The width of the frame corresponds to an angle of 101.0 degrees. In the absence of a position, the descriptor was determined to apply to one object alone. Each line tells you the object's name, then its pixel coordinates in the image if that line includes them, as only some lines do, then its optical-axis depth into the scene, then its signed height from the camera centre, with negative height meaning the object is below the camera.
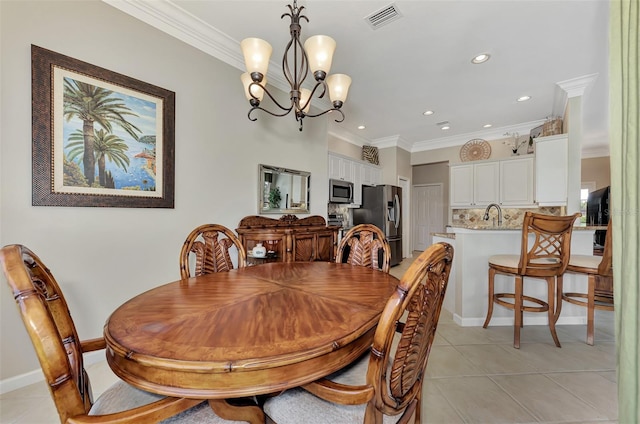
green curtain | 0.68 +0.05
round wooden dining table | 0.69 -0.39
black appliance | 5.26 +0.04
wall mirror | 3.05 +0.25
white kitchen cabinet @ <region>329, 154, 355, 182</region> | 4.70 +0.79
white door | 7.15 -0.05
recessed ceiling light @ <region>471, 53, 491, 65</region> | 2.84 +1.68
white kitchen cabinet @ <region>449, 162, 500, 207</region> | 5.08 +0.55
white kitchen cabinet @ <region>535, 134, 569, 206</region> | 3.41 +0.56
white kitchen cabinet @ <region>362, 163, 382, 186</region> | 5.52 +0.79
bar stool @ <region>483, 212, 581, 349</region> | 2.19 -0.45
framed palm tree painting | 1.70 +0.53
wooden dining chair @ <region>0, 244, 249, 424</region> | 0.63 -0.42
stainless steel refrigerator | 5.34 -0.02
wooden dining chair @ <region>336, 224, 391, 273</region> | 1.96 -0.27
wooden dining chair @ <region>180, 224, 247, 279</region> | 1.68 -0.27
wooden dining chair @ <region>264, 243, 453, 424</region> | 0.72 -0.52
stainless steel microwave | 4.69 +0.36
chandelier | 1.63 +0.98
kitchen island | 2.72 -0.71
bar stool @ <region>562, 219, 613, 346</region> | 2.15 -0.59
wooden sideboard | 2.72 -0.30
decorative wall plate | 5.51 +1.31
